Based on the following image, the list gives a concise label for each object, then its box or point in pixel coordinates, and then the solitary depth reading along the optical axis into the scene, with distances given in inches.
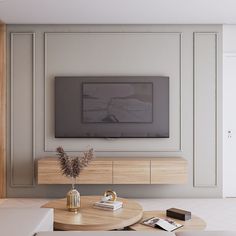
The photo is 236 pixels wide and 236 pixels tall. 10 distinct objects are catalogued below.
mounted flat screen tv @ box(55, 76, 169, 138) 186.1
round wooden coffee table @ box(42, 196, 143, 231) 101.8
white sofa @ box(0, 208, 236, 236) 61.2
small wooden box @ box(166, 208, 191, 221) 113.3
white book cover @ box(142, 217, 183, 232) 103.5
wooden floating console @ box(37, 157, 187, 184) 173.6
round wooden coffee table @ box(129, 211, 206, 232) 104.2
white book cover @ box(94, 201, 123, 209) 118.5
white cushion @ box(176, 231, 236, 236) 61.4
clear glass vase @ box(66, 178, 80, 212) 116.6
